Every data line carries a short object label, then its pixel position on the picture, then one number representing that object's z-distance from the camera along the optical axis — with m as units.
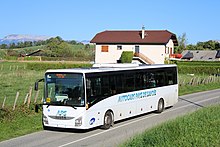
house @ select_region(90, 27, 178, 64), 76.44
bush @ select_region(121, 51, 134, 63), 74.75
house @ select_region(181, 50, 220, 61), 146.75
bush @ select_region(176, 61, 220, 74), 70.03
